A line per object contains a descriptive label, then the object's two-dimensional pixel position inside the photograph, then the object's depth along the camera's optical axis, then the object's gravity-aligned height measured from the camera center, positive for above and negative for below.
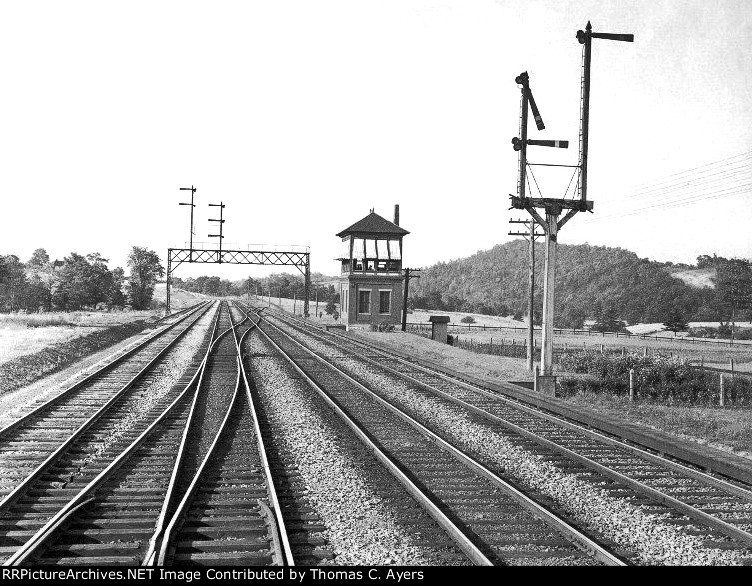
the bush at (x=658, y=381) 20.33 -2.29
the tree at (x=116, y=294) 82.75 +1.25
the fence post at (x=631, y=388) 18.68 -2.14
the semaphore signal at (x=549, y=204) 17.53 +2.83
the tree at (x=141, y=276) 89.06 +4.25
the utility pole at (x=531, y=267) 27.72 +1.88
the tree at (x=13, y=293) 70.50 +1.03
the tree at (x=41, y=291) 71.94 +1.33
